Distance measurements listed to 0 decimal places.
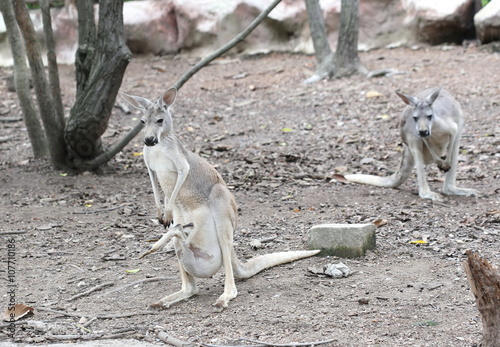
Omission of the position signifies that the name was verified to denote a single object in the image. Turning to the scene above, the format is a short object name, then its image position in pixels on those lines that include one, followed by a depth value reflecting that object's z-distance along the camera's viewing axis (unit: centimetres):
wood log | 567
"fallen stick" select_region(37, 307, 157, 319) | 743
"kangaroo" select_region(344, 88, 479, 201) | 1220
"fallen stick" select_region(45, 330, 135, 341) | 683
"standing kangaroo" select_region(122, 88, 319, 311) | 767
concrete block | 883
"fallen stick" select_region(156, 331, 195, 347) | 658
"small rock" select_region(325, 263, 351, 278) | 826
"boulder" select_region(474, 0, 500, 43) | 2208
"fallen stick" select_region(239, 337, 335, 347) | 643
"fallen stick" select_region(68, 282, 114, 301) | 806
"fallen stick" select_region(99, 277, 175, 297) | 822
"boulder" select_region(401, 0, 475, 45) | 2384
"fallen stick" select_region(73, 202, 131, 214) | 1138
